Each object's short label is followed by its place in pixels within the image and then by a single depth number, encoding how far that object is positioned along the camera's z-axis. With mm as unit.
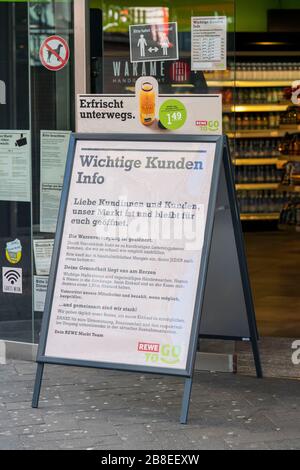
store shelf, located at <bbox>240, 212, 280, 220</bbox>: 13922
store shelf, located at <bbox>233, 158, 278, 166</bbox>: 14047
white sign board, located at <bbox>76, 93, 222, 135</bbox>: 5637
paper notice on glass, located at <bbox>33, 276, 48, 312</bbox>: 6469
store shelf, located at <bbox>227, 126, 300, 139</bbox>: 13993
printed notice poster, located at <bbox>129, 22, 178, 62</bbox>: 6145
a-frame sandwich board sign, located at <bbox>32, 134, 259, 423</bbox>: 5102
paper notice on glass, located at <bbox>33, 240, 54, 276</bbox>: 6473
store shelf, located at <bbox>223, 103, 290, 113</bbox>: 14102
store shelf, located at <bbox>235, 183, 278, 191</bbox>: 14055
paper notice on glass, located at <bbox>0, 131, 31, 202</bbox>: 6438
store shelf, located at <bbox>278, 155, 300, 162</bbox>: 13336
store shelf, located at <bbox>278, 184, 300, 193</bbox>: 13242
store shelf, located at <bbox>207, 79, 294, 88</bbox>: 14039
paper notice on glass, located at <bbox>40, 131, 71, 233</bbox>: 6344
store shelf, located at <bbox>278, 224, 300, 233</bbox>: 13391
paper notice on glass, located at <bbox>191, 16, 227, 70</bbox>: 6066
